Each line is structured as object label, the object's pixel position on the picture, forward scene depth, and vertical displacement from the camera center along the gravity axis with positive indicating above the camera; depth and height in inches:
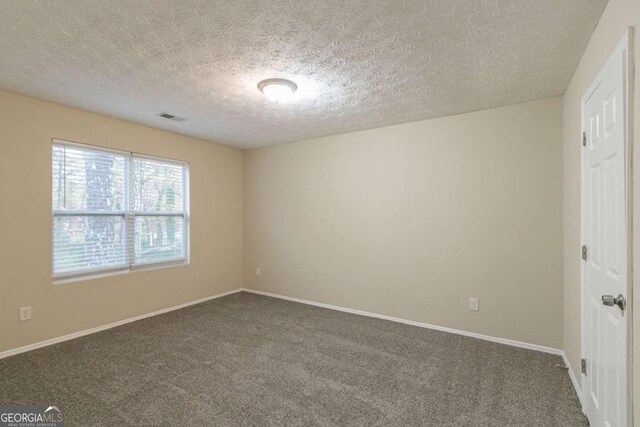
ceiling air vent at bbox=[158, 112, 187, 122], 135.9 +43.4
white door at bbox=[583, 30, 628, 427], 55.4 -7.0
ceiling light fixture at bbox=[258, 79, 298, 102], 99.3 +40.8
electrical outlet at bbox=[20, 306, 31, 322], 115.1 -37.1
